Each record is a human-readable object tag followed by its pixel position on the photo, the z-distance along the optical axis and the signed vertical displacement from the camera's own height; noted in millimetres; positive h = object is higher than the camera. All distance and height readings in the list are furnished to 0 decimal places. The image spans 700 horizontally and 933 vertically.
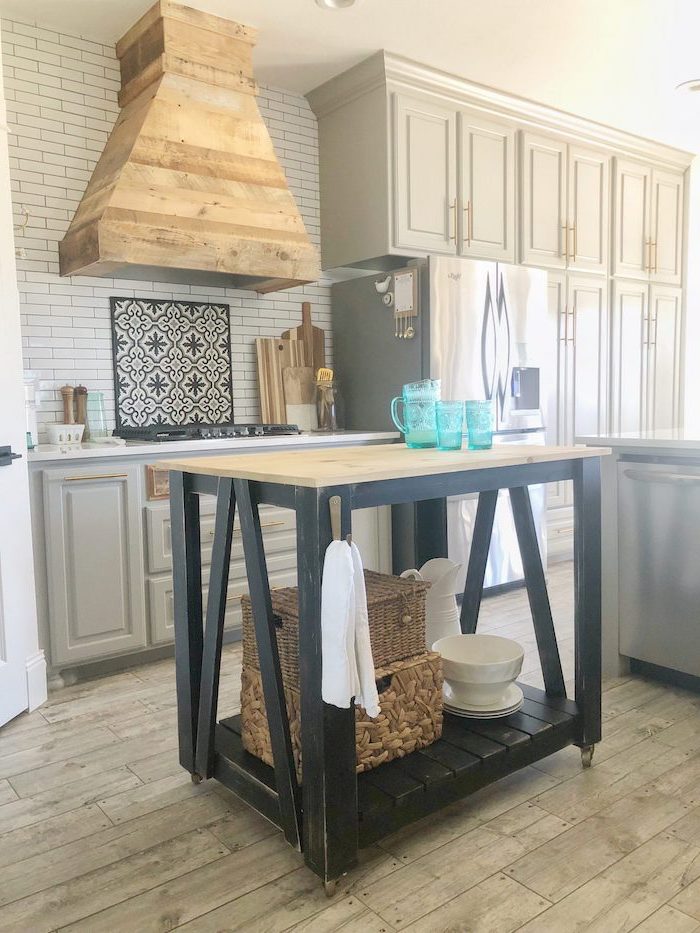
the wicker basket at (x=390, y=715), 1791 -783
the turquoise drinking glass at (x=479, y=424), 2059 -91
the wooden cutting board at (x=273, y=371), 3922 +121
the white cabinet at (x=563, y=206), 4348 +1084
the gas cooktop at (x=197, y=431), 3137 -154
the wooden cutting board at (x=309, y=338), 4078 +299
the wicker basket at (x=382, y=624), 1817 -572
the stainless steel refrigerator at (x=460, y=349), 3684 +210
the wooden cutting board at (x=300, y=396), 4012 -11
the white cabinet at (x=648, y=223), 4918 +1092
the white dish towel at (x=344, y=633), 1456 -463
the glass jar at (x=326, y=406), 4002 -67
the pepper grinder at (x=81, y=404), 3330 -24
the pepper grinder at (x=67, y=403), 3270 -19
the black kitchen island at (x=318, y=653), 1546 -643
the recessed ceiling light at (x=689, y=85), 4051 +1603
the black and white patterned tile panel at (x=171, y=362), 3497 +164
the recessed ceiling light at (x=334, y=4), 3088 +1579
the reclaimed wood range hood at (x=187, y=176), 3000 +919
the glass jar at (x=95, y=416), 3361 -79
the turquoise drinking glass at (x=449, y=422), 2043 -84
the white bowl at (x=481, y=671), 2025 -750
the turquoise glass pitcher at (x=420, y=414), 2145 -64
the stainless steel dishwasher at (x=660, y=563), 2561 -612
